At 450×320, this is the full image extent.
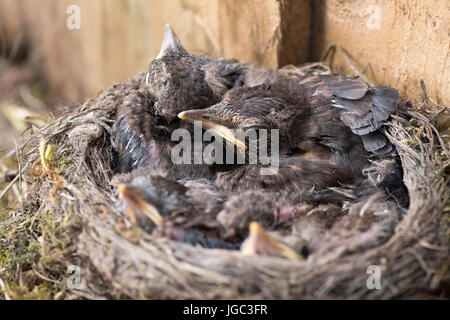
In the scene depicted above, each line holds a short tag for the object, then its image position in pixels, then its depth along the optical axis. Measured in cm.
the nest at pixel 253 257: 91
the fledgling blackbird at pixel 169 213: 93
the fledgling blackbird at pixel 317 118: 98
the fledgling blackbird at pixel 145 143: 98
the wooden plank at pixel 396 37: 98
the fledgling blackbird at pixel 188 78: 99
